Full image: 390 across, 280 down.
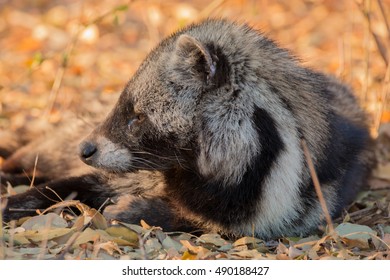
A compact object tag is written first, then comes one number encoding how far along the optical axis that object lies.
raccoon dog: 9.30
